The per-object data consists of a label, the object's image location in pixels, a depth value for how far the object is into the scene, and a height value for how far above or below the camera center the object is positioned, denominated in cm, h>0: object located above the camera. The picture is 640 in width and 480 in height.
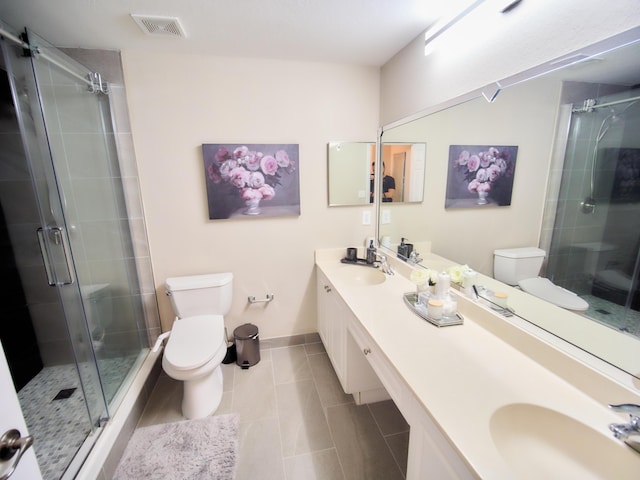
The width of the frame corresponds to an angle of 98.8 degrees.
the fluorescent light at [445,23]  132 +81
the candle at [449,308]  138 -63
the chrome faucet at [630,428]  72 -67
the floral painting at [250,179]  205 +4
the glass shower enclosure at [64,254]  140 -44
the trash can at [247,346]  220 -129
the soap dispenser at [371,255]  228 -60
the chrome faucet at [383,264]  208 -64
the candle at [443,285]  143 -54
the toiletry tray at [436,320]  132 -67
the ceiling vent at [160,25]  146 +87
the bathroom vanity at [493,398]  76 -69
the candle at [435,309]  135 -62
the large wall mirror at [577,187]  86 -3
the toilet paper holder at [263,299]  235 -98
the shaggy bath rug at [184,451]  144 -148
